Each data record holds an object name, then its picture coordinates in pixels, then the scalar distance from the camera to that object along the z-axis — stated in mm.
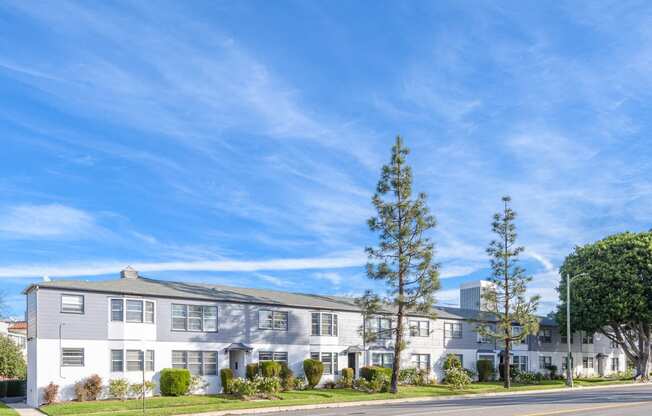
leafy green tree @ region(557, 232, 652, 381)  55875
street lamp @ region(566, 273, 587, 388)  50712
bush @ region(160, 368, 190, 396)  36625
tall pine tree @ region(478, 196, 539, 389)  49000
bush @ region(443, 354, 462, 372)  52122
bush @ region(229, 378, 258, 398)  35625
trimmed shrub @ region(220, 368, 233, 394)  38938
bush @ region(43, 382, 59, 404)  33188
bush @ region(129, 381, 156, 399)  35500
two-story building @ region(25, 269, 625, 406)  34547
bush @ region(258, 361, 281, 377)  39781
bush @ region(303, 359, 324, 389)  43031
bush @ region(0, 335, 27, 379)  51062
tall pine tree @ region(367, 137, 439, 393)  40438
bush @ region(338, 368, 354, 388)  44875
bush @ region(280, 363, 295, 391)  41125
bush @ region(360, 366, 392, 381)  45191
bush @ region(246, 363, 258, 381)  40294
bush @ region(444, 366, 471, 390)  45250
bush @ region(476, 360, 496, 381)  55812
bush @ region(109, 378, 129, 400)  34969
